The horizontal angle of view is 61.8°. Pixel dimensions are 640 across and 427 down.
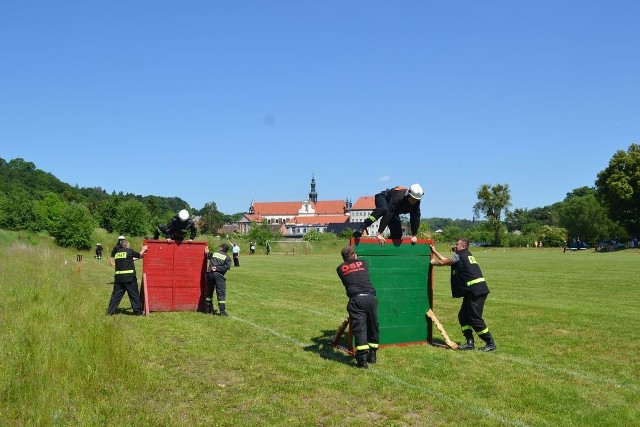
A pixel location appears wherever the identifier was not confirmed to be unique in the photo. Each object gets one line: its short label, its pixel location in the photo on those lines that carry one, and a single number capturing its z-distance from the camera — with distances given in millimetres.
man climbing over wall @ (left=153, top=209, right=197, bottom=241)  14062
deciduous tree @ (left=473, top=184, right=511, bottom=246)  109438
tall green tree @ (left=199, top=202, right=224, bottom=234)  139625
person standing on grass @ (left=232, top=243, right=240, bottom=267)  37628
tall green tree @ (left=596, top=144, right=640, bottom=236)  72938
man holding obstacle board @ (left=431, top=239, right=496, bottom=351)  9367
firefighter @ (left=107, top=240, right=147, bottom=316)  13008
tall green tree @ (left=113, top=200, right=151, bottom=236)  83500
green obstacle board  9523
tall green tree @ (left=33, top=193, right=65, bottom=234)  76344
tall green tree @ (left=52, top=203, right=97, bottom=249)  61969
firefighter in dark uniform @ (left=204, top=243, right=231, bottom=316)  13633
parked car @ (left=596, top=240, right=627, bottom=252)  76225
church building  190125
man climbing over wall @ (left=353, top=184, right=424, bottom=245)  9852
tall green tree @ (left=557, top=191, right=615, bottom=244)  96812
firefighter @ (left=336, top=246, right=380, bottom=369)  8226
